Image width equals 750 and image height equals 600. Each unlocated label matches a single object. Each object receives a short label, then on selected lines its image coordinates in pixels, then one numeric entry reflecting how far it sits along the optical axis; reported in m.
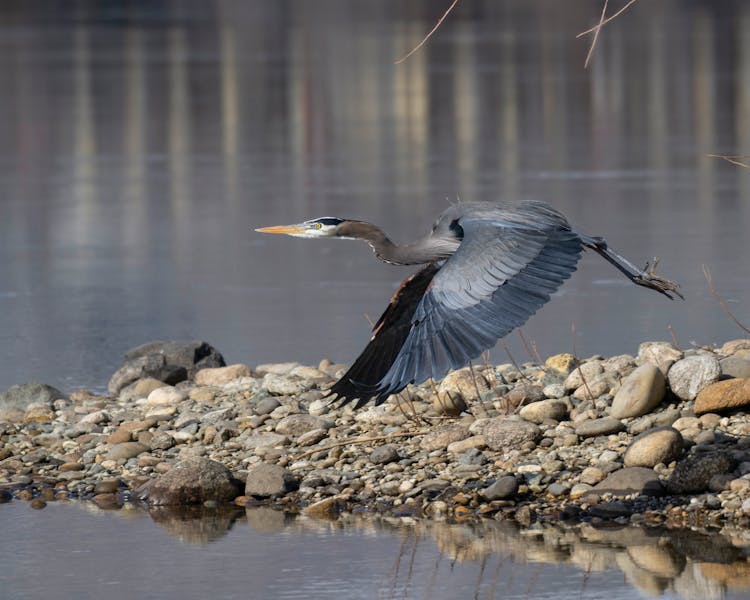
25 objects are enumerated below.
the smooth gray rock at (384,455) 18.03
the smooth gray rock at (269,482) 17.67
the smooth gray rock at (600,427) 17.92
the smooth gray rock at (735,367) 18.67
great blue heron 15.44
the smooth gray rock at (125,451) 19.17
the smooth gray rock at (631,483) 16.62
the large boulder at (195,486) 17.69
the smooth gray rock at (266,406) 20.12
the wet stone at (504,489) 16.84
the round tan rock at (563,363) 20.28
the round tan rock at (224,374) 22.34
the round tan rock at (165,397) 21.19
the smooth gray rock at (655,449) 17.00
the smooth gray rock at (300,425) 19.28
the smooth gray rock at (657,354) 19.61
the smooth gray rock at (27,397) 21.55
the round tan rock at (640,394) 18.22
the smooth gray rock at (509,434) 17.95
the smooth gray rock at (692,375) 18.28
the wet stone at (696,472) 16.52
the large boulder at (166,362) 22.67
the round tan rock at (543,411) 18.55
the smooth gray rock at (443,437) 18.28
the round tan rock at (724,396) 17.89
